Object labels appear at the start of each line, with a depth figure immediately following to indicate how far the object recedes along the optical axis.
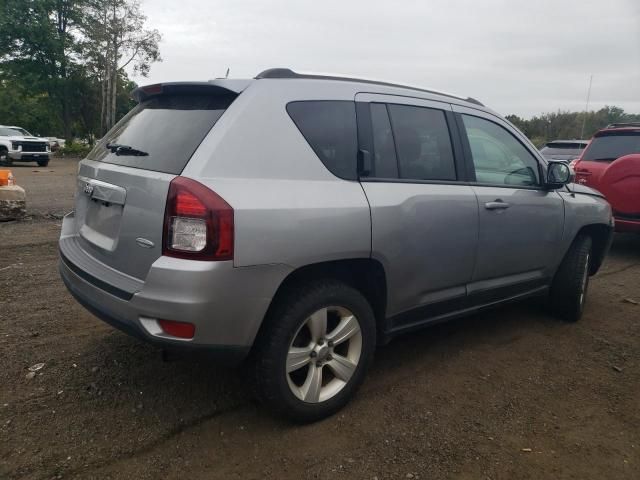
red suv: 6.45
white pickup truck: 19.97
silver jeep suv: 2.25
